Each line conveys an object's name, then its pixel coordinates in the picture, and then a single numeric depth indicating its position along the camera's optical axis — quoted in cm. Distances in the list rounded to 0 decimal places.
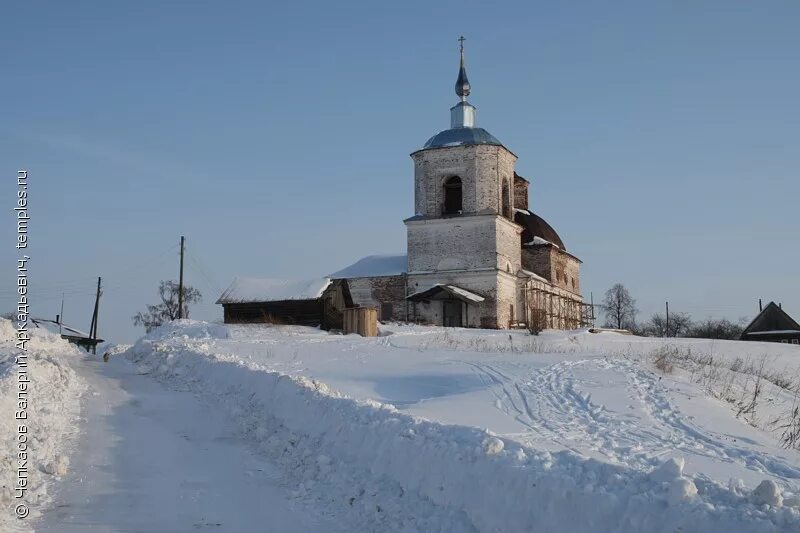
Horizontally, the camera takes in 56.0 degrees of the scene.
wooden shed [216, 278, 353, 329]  3106
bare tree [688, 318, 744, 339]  6829
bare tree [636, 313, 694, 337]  7356
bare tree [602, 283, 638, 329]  7150
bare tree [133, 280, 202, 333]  5481
